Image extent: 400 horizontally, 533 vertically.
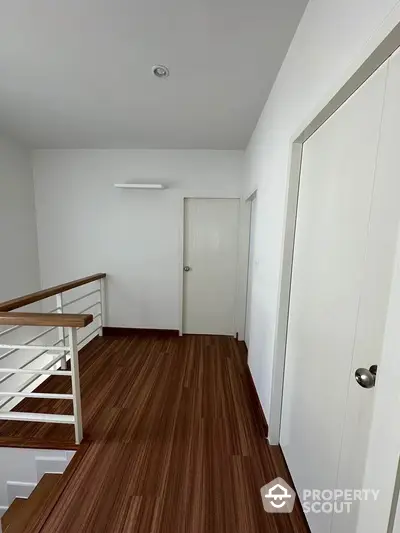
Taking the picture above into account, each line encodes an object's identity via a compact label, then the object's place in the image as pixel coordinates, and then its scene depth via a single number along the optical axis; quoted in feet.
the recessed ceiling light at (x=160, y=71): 5.44
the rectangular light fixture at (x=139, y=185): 10.16
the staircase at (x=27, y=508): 4.13
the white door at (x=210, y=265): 10.87
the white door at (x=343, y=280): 2.37
